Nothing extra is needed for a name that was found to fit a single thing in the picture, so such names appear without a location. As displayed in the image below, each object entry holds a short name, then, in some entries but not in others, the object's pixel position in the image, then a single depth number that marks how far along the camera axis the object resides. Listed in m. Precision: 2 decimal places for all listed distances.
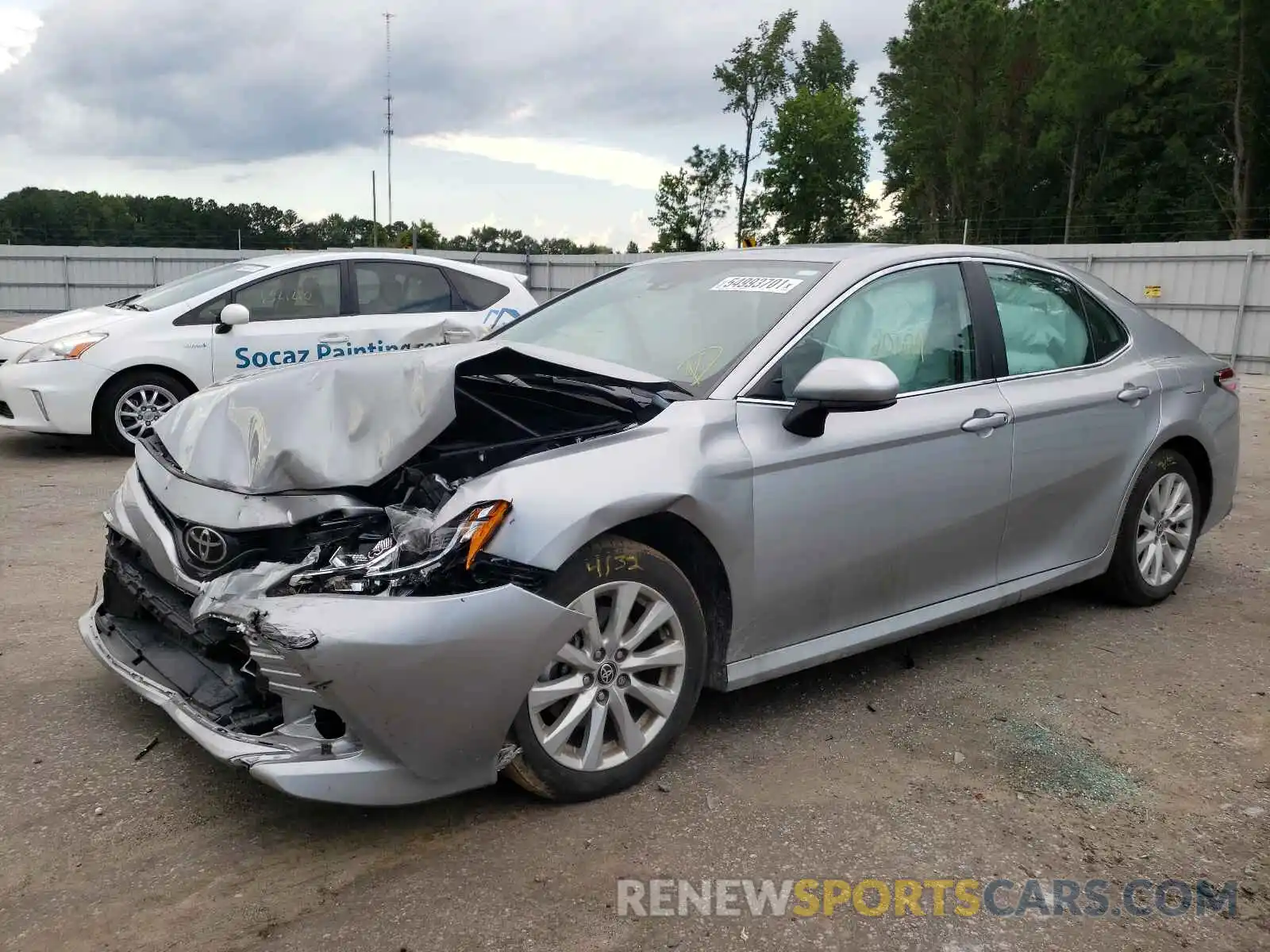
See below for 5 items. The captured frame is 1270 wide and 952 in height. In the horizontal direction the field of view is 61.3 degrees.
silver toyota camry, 2.60
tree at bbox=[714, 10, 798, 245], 58.28
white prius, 7.66
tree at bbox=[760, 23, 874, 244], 54.53
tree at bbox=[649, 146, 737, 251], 57.00
